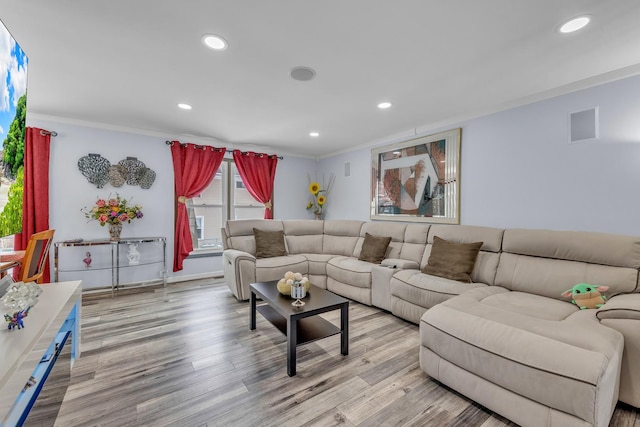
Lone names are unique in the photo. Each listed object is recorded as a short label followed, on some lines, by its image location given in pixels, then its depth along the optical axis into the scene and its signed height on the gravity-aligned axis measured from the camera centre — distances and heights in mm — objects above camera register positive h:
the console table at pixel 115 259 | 3488 -681
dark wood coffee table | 1981 -865
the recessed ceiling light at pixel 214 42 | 1890 +1224
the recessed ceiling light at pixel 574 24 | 1702 +1228
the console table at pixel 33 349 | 935 -592
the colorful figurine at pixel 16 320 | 1208 -489
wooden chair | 2354 -413
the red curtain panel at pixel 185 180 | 4332 +532
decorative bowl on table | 2293 -639
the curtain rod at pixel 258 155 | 4977 +1108
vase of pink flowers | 3645 -18
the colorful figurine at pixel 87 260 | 3740 -670
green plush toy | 1973 -598
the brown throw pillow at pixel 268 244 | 3972 -465
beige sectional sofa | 1368 -694
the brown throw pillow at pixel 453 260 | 2744 -488
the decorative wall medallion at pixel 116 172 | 3760 +582
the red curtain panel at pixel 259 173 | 4984 +743
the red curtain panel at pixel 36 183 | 3357 +352
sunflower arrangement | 5320 +328
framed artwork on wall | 3570 +501
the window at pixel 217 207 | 4730 +107
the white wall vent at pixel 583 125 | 2488 +839
